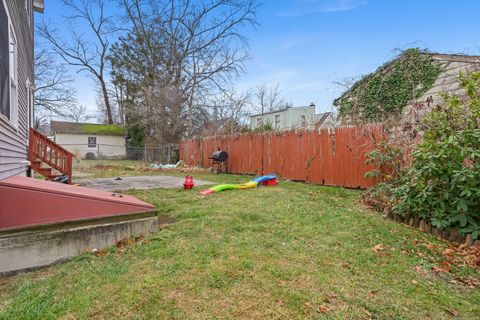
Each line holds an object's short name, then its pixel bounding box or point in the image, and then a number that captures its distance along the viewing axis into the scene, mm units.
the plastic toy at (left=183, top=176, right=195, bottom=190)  6988
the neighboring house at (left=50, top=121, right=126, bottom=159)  25109
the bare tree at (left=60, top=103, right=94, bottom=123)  24453
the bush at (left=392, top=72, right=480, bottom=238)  3543
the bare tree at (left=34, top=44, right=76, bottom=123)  21469
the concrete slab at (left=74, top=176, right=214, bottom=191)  7434
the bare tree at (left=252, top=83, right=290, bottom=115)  25359
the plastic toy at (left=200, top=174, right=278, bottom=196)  6344
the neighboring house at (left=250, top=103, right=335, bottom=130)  24300
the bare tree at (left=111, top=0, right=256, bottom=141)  19031
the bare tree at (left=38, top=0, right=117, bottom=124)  22625
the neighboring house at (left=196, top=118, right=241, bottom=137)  15116
